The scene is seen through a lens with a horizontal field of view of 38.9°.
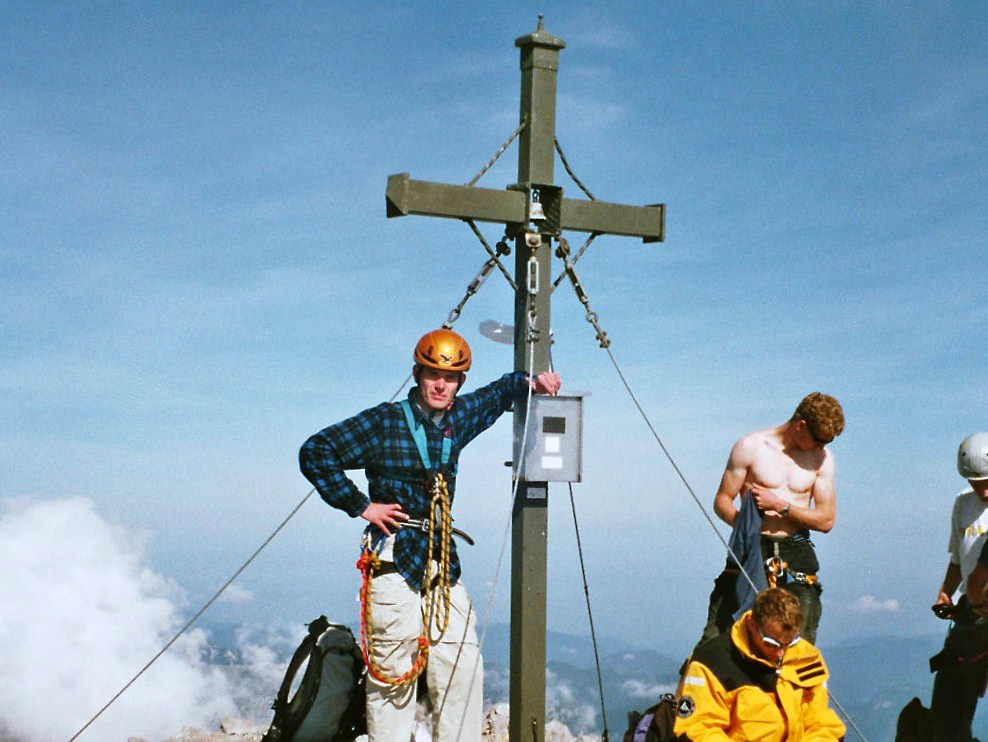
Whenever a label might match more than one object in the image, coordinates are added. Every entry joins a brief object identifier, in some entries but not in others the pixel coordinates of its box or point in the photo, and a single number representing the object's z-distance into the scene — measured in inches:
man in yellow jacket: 254.7
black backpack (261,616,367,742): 318.7
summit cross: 318.3
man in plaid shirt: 295.0
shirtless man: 321.1
